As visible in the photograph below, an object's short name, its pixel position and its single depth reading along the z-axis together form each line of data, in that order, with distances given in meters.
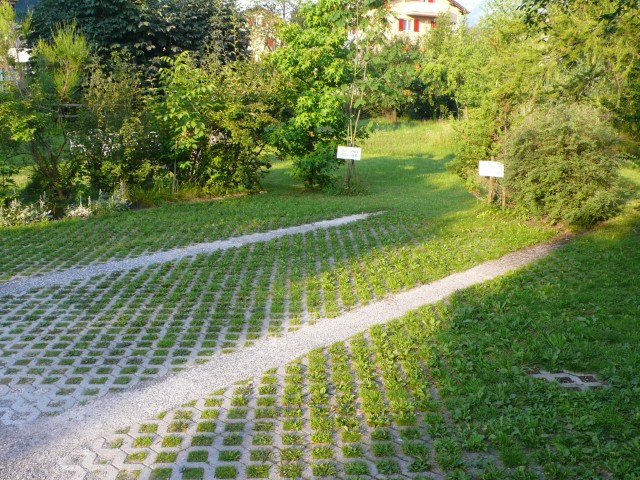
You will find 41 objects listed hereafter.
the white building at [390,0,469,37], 56.69
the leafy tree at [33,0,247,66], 22.88
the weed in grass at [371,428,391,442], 4.40
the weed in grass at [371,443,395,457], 4.20
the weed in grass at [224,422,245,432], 4.52
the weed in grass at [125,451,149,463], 4.10
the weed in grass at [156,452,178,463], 4.10
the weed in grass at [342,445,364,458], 4.18
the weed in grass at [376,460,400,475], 3.98
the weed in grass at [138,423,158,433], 4.47
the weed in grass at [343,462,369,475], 3.97
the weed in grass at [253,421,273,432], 4.52
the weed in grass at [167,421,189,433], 4.49
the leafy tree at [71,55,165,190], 13.59
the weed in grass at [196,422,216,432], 4.50
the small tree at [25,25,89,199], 13.16
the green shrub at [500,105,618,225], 11.39
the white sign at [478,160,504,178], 12.26
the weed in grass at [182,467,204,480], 3.92
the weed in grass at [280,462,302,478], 3.95
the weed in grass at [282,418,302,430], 4.54
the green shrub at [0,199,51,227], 11.95
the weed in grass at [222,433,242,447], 4.32
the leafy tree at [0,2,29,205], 12.01
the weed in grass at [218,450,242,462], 4.12
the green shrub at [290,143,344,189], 16.42
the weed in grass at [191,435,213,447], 4.31
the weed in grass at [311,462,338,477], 3.96
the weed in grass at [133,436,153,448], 4.28
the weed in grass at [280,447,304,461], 4.13
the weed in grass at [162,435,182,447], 4.29
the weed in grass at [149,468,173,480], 3.92
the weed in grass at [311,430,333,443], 4.35
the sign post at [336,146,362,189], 15.55
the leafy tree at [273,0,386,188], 15.91
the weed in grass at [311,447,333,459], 4.16
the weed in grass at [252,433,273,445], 4.32
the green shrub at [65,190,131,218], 12.86
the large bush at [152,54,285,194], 14.77
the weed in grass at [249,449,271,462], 4.12
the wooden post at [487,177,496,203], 13.80
